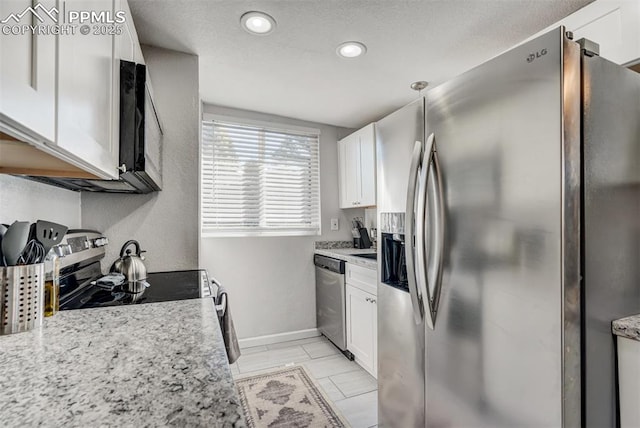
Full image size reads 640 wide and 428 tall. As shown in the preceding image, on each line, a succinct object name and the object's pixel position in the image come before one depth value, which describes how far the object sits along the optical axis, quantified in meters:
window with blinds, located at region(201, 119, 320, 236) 2.94
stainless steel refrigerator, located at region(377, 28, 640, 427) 0.90
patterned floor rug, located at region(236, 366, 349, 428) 1.85
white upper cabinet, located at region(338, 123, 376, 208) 2.86
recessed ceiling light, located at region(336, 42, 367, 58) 1.88
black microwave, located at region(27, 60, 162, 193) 1.12
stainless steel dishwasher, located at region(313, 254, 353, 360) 2.76
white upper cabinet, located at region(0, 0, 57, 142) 0.45
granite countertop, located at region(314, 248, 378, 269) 2.27
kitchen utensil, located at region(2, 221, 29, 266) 0.82
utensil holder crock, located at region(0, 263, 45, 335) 0.81
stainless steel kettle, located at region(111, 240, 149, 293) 1.56
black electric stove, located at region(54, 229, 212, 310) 1.23
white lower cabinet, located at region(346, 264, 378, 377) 2.32
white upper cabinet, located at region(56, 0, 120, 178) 0.65
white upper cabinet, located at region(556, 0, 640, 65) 1.27
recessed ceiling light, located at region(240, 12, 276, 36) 1.62
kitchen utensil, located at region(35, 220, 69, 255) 0.94
